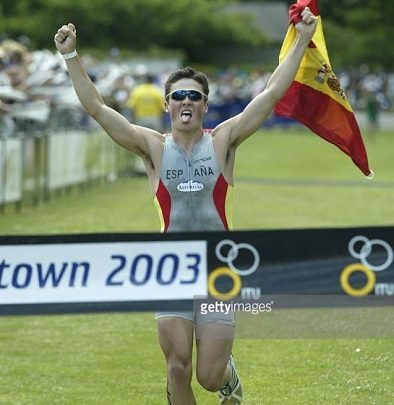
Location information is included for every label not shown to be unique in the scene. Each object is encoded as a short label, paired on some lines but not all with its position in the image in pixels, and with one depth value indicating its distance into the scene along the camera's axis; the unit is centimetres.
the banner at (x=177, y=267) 1339
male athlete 1546
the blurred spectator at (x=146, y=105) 6278
